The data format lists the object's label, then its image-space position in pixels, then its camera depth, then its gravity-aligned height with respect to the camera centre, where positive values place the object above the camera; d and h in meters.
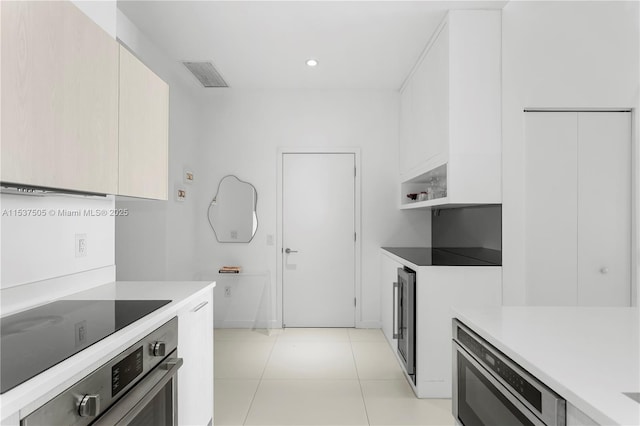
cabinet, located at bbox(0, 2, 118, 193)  1.13 +0.39
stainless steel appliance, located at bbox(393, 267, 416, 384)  2.74 -0.75
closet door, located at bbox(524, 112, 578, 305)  2.66 +0.02
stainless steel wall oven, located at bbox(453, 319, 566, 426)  0.88 -0.46
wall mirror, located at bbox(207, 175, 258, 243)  4.25 +0.08
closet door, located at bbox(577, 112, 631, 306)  2.65 +0.07
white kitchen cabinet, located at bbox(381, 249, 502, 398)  2.61 -0.57
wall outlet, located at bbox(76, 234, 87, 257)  1.86 -0.14
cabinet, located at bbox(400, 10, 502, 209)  2.62 +0.75
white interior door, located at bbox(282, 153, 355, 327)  4.27 -0.31
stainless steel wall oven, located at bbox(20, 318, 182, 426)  0.94 -0.51
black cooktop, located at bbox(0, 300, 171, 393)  0.94 -0.36
